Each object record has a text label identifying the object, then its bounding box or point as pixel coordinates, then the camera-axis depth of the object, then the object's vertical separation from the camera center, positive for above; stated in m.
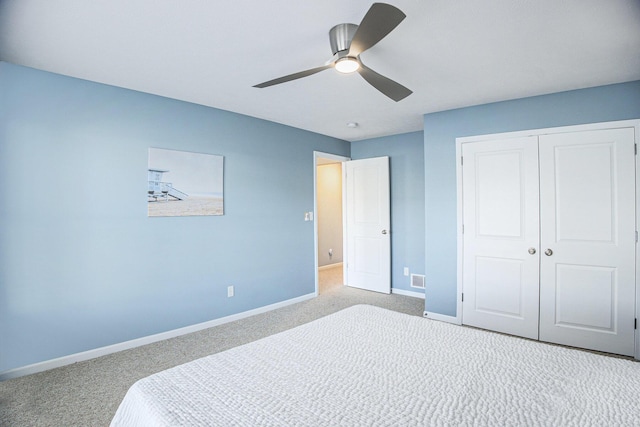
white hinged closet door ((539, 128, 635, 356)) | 2.84 -0.25
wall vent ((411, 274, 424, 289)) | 4.75 -1.01
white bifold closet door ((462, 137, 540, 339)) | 3.22 -0.24
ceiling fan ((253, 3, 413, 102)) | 1.47 +0.90
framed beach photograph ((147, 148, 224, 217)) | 3.12 +0.32
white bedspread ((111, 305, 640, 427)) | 1.08 -0.68
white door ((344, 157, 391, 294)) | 4.96 -0.18
